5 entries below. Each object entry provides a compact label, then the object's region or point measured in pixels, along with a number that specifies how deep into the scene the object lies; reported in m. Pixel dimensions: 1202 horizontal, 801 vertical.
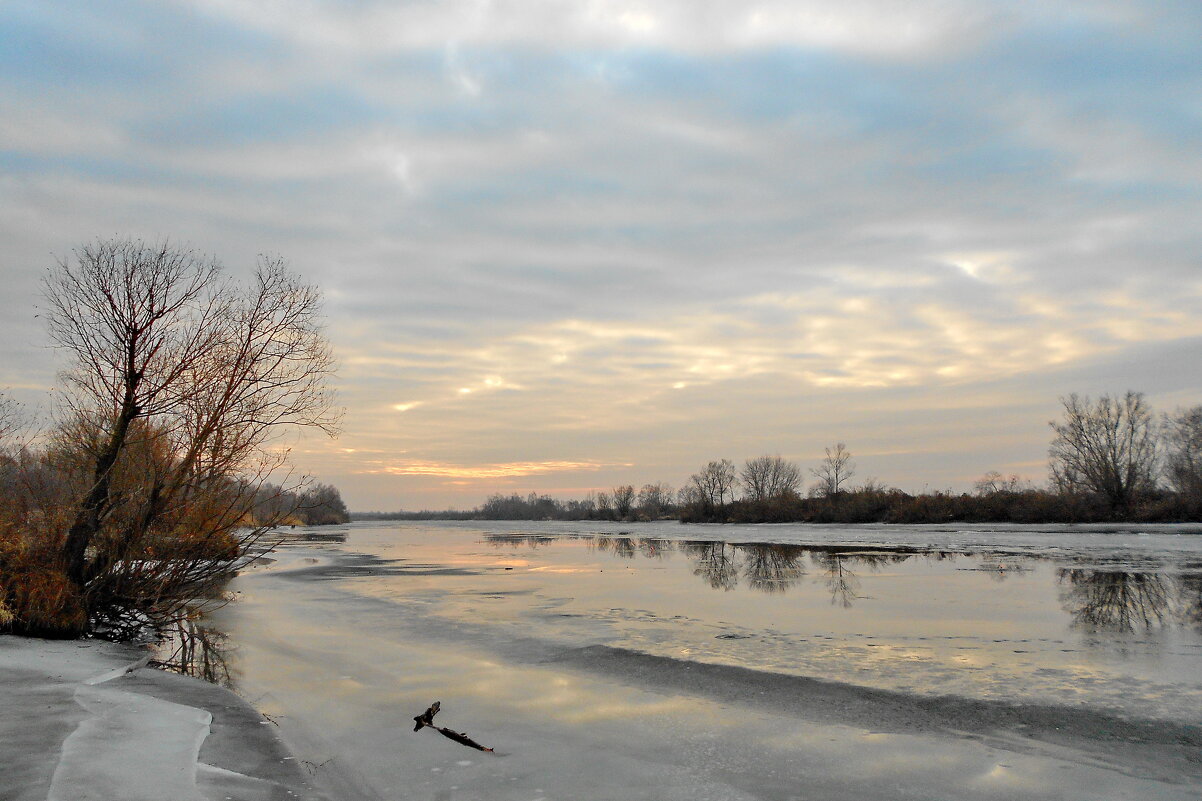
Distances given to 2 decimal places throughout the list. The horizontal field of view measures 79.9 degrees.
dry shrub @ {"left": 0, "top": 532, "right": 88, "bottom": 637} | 10.09
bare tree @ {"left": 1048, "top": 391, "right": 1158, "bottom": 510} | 53.06
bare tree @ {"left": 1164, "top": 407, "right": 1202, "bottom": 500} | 54.53
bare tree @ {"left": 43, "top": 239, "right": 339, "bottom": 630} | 11.20
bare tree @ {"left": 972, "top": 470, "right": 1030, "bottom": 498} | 53.79
